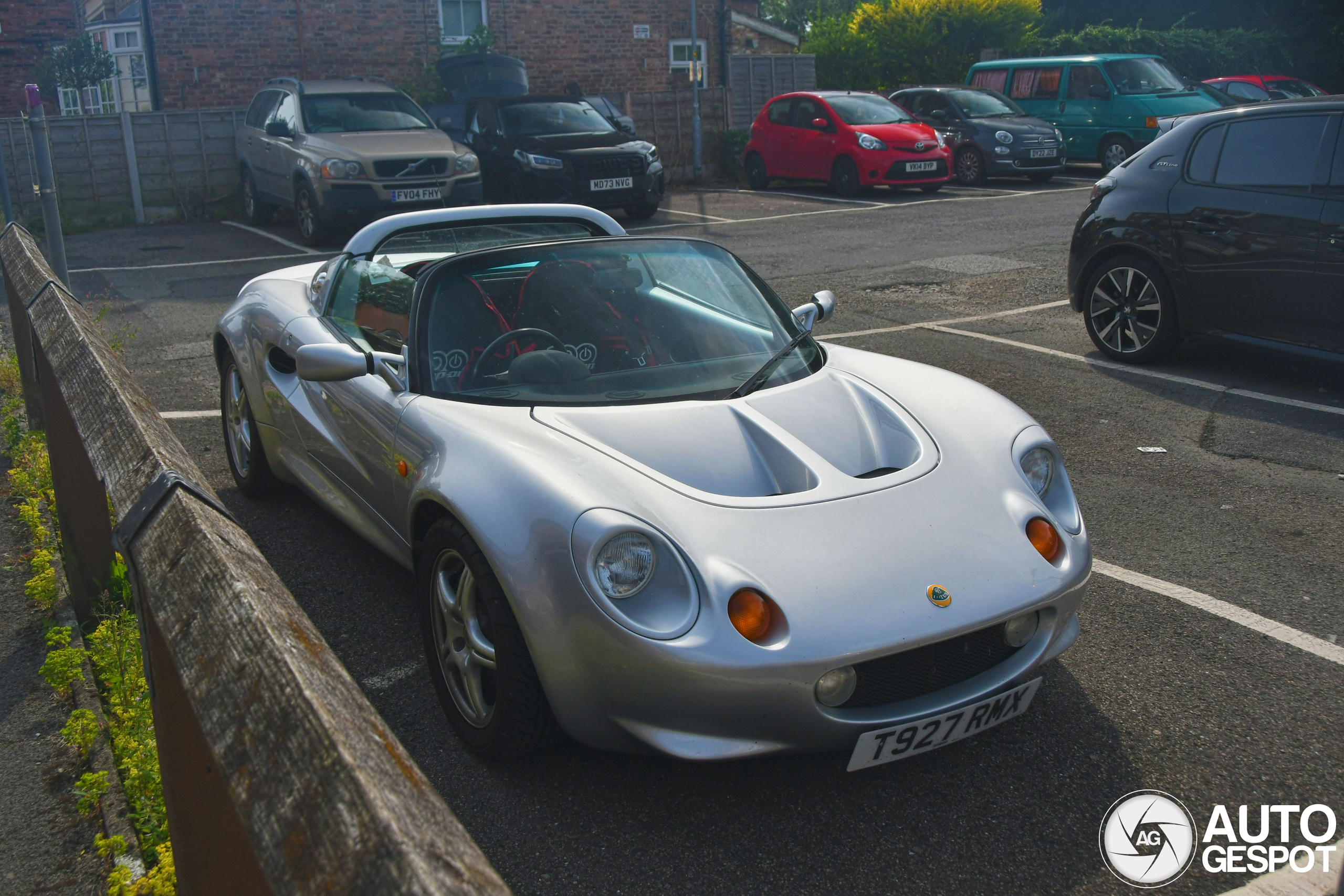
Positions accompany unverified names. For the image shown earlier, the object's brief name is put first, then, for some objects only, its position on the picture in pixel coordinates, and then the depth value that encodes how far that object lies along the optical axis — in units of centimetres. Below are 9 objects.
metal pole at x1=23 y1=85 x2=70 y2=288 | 708
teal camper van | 1788
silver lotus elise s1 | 262
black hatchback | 615
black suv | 1457
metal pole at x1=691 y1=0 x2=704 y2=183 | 2009
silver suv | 1319
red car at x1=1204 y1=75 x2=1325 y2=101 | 1964
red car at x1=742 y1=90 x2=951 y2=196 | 1669
